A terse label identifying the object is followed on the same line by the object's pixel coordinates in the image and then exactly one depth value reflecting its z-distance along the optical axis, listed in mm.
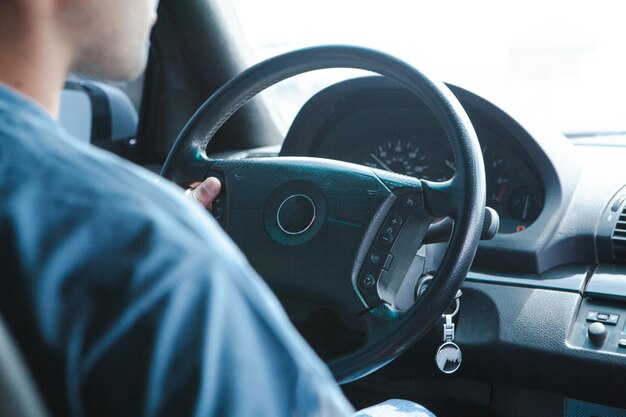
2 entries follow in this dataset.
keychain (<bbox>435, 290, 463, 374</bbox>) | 1490
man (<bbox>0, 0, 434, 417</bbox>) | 477
